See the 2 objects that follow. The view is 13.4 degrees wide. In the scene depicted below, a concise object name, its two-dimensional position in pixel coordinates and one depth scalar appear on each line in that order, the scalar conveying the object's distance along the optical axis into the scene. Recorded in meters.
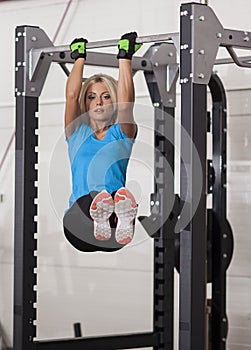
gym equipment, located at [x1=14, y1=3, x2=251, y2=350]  3.70
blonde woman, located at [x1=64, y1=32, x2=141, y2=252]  4.16
